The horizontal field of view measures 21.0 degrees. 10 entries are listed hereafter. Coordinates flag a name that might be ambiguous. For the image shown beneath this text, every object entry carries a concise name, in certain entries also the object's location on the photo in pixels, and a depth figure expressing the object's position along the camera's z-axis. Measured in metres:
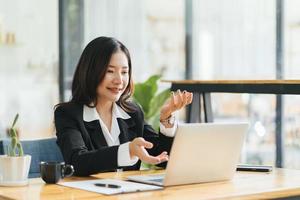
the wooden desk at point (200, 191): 2.53
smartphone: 3.32
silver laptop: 2.74
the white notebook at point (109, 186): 2.61
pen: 2.68
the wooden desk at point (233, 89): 4.18
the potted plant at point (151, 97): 5.90
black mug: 2.84
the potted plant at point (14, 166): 2.77
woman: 3.28
